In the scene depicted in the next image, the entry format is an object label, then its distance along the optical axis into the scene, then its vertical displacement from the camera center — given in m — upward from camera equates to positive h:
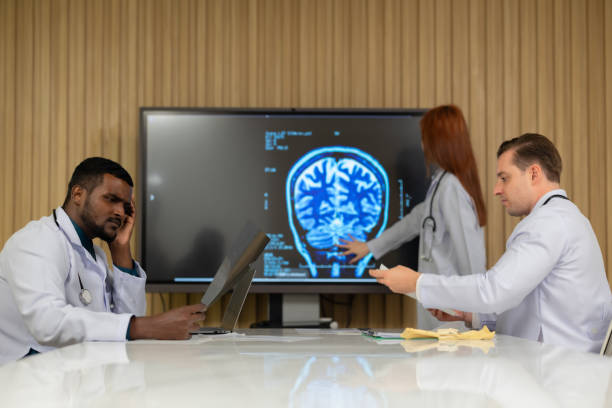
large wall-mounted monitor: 3.57 +0.14
